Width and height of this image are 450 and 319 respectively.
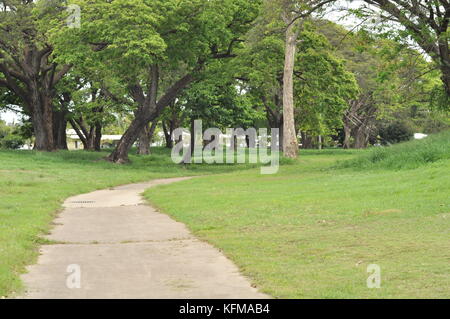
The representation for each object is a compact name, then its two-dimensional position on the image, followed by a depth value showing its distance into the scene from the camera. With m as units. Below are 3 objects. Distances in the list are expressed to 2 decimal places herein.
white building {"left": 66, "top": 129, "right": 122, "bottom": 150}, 128.88
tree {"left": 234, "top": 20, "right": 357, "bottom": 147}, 39.06
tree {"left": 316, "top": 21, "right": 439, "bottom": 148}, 25.73
